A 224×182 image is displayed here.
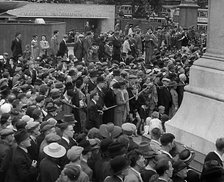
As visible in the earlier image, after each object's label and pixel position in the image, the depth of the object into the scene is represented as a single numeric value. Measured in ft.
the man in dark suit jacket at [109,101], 42.98
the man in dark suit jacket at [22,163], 26.48
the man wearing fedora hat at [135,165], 22.70
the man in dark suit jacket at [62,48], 76.21
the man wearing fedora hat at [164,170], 22.94
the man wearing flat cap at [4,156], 26.73
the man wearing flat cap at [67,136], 28.55
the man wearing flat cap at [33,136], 28.84
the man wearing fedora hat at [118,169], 22.54
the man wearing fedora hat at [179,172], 23.91
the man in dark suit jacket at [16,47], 74.13
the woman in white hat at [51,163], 25.09
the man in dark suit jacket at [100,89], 42.37
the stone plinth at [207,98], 30.32
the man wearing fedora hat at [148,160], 23.92
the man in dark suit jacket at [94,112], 41.27
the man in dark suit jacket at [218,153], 26.04
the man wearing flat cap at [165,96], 46.85
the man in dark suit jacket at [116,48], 78.18
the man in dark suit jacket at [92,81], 45.36
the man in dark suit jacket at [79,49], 77.51
